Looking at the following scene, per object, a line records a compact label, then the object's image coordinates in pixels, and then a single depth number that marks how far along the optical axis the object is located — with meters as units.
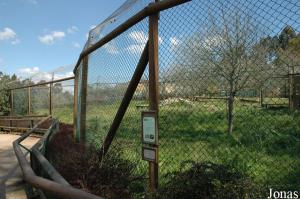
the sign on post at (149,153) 2.04
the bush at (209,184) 1.65
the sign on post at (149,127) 2.03
